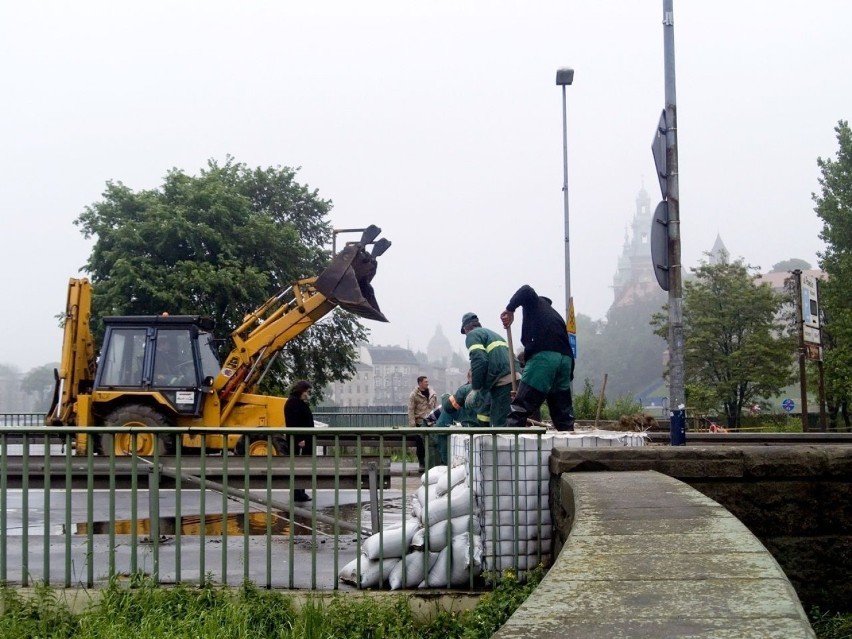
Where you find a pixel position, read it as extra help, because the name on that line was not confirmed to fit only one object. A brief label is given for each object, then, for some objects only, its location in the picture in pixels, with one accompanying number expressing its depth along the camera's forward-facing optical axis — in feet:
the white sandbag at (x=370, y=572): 20.79
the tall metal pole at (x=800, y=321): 59.88
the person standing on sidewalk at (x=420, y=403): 59.36
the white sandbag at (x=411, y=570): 20.72
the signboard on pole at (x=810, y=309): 59.11
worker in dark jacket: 29.84
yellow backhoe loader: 58.29
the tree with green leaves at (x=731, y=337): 167.22
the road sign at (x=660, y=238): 33.42
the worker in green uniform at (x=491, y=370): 36.29
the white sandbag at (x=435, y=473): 24.88
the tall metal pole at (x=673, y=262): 33.37
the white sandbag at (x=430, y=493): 23.36
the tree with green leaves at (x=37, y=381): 418.31
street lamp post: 79.97
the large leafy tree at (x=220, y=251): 115.14
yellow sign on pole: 63.35
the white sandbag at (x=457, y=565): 20.83
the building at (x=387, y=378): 442.63
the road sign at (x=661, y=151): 33.37
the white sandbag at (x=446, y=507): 21.83
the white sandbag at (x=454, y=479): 23.08
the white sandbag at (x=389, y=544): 20.90
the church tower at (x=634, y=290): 561.84
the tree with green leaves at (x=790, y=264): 432.66
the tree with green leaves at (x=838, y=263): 121.39
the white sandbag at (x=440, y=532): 20.99
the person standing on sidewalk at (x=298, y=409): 47.47
